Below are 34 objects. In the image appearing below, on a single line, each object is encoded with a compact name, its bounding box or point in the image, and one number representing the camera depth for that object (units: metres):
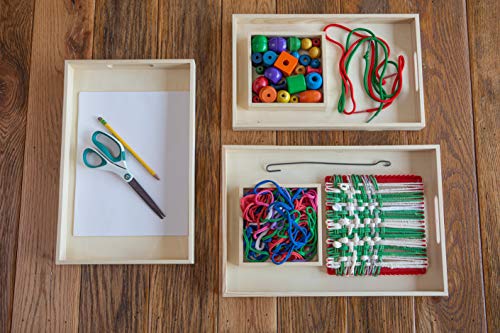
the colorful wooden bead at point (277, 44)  0.91
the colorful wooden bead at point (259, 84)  0.90
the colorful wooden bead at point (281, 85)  0.91
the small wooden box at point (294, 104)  0.88
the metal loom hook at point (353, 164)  0.92
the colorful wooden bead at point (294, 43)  0.91
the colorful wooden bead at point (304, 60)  0.92
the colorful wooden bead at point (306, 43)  0.92
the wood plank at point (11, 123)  0.91
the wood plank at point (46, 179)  0.89
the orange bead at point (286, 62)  0.90
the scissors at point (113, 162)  0.88
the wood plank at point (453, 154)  0.90
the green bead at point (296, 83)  0.90
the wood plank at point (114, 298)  0.89
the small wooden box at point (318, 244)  0.86
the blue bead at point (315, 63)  0.92
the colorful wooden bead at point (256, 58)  0.91
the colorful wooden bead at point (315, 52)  0.91
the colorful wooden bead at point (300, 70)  0.91
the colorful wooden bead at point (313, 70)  0.91
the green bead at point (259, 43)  0.90
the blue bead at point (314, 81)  0.89
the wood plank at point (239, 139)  0.89
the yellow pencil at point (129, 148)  0.89
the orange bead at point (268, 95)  0.90
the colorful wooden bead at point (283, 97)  0.89
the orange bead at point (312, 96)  0.89
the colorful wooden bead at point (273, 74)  0.90
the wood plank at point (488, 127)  0.91
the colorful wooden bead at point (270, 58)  0.90
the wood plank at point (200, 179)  0.89
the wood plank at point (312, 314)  0.89
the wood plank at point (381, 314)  0.89
